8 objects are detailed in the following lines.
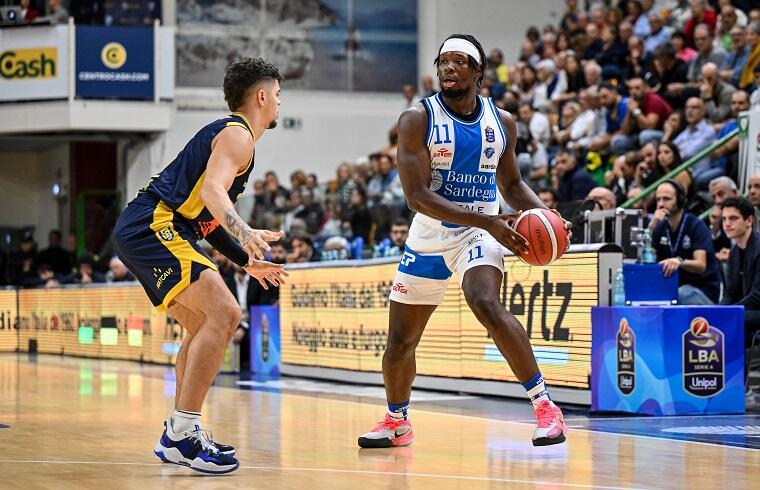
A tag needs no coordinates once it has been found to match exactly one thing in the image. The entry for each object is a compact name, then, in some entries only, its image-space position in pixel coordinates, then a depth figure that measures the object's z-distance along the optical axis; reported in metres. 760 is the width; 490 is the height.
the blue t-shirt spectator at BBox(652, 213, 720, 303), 10.93
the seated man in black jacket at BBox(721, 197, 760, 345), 10.37
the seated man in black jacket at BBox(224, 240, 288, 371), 15.72
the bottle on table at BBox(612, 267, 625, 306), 9.66
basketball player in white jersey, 6.76
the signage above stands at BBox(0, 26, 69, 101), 24.94
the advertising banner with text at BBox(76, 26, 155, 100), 24.97
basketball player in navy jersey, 6.20
